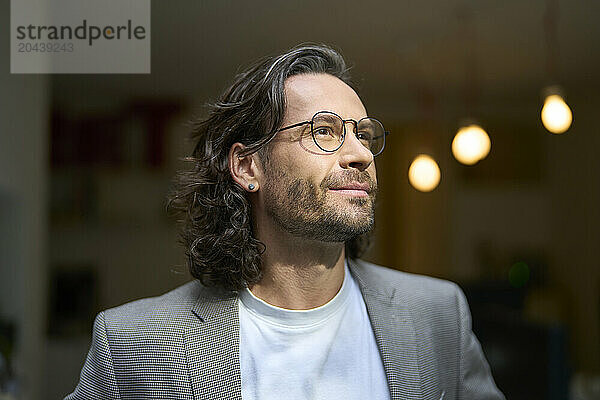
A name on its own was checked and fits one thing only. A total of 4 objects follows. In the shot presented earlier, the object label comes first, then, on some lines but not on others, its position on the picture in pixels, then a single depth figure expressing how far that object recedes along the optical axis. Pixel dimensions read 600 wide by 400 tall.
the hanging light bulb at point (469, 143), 2.47
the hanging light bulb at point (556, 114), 2.38
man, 1.50
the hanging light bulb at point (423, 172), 2.38
